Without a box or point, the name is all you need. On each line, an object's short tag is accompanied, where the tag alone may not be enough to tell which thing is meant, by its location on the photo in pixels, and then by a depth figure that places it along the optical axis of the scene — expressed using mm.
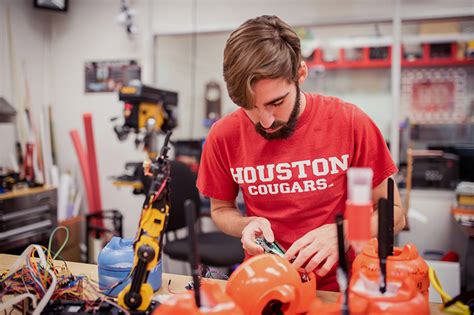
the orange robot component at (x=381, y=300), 634
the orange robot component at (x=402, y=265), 776
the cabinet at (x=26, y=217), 2635
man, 1079
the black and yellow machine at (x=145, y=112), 2543
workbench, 968
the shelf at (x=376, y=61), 3324
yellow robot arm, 792
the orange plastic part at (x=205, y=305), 627
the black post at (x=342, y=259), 615
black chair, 2334
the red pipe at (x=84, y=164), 3461
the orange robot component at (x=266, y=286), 704
